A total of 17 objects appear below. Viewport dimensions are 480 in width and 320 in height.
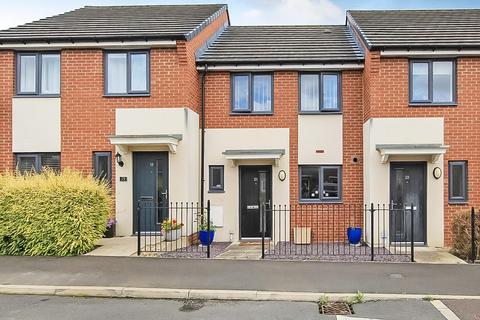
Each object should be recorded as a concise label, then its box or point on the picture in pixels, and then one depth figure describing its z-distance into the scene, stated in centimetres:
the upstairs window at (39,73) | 1280
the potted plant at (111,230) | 1234
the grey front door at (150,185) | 1263
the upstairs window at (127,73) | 1258
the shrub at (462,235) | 996
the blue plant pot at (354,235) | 1225
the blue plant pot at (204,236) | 1166
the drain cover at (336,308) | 648
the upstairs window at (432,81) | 1245
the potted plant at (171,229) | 1137
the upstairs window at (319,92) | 1341
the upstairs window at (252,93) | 1354
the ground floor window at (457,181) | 1232
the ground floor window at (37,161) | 1287
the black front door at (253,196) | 1341
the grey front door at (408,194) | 1240
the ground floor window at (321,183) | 1327
